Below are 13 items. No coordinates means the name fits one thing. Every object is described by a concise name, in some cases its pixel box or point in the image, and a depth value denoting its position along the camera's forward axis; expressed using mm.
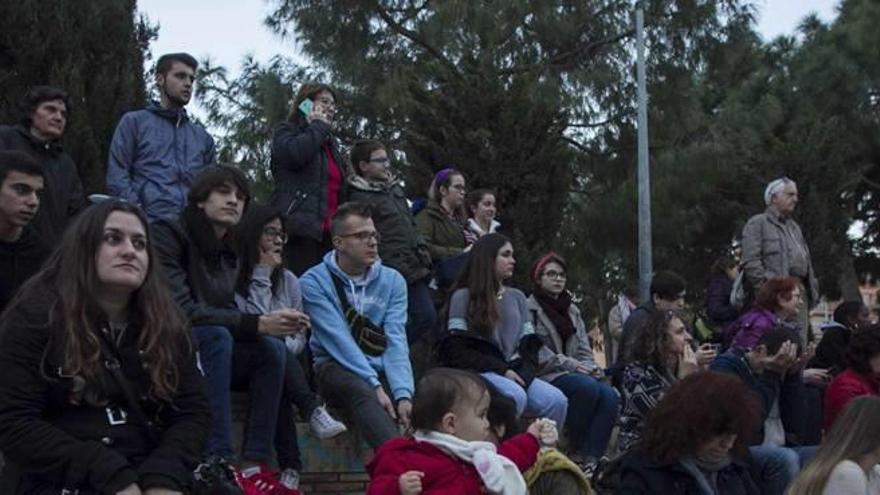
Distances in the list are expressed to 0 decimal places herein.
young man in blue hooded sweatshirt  7301
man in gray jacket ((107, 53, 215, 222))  8234
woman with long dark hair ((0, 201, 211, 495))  4191
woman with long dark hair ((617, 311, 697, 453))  7691
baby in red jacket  5129
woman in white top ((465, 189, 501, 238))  10166
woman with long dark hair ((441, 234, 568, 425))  8055
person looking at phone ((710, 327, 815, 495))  8008
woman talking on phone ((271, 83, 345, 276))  8664
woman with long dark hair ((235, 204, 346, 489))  7059
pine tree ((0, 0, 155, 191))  11180
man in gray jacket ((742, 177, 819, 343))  11191
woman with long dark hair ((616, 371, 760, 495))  5941
